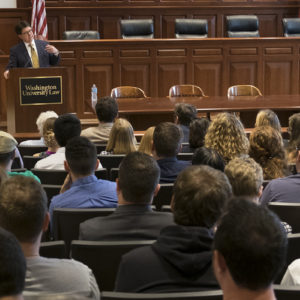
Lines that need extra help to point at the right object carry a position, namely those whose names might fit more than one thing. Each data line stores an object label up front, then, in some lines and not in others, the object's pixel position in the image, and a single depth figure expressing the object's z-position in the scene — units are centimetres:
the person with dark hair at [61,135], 663
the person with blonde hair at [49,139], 721
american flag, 1471
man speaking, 1183
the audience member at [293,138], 647
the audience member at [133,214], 400
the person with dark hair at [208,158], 522
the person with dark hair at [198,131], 707
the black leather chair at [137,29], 1514
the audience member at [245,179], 449
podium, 1108
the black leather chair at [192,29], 1531
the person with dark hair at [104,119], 845
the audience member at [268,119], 764
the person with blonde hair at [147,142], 678
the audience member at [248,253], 208
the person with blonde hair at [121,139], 714
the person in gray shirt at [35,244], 295
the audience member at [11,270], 201
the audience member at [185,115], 847
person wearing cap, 546
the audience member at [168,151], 604
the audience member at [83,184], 505
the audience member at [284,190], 514
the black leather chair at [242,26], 1577
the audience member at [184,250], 304
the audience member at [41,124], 803
